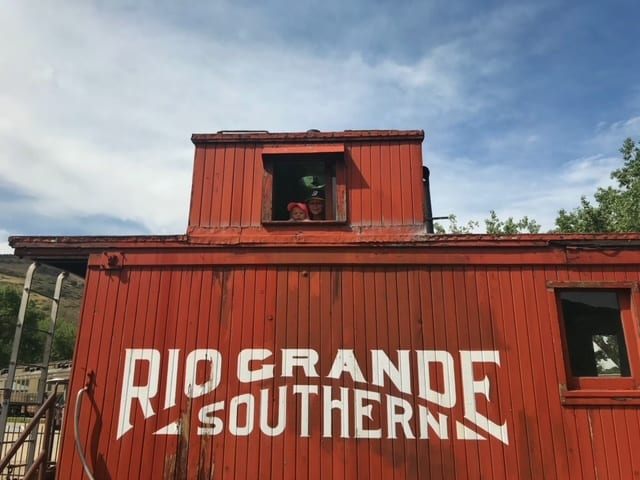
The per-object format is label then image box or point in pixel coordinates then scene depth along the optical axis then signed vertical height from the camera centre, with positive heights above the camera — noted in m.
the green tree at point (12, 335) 42.84 +2.06
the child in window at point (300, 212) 7.84 +2.41
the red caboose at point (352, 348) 6.39 +0.19
